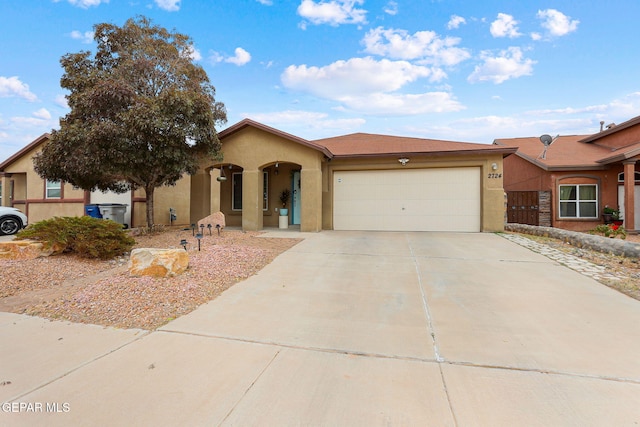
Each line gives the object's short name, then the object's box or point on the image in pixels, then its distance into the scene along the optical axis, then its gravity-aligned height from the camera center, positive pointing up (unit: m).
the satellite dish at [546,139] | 15.37 +3.69
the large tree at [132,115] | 8.49 +2.87
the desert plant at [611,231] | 10.42 -0.72
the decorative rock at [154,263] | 5.19 -0.89
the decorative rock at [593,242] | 7.24 -0.83
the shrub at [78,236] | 6.46 -0.51
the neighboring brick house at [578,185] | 12.79 +1.19
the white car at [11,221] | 11.28 -0.33
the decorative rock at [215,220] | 10.16 -0.29
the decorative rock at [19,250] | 6.25 -0.78
